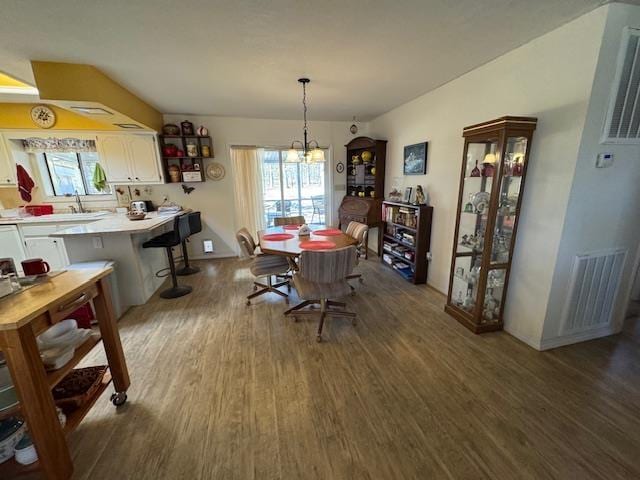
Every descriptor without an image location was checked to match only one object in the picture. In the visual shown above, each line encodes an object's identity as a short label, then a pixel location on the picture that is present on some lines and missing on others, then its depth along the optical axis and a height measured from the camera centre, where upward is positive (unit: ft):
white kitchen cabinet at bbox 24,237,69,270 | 11.72 -2.86
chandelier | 9.86 +1.06
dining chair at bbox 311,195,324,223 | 17.33 -1.58
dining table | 8.46 -2.11
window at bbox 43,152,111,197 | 13.01 +0.84
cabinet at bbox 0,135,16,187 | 11.91 +0.93
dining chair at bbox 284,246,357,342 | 7.05 -2.68
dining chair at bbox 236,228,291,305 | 9.40 -3.06
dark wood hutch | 14.29 +0.05
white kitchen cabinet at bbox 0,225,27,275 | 11.51 -2.50
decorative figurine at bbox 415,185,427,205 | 11.23 -0.70
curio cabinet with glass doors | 6.77 -1.14
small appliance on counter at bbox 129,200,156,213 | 13.20 -1.08
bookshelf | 10.98 -2.72
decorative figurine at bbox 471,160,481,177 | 7.95 +0.25
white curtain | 15.35 -0.13
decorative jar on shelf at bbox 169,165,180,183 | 13.61 +0.63
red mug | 4.40 -1.38
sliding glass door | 16.12 -0.27
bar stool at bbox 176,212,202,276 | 11.91 -2.24
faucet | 13.15 -0.97
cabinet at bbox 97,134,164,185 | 12.65 +1.41
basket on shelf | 4.59 -3.79
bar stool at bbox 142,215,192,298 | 10.12 -2.26
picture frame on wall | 11.07 +1.02
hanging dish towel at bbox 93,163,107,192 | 12.93 +0.49
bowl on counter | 11.10 -1.31
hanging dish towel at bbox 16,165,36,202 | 12.07 +0.24
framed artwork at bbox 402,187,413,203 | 11.98 -0.64
